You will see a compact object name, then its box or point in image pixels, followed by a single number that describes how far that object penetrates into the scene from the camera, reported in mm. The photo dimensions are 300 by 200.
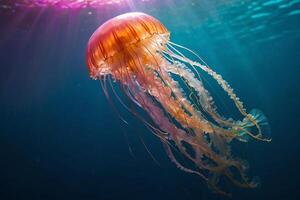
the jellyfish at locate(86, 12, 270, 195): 3227
